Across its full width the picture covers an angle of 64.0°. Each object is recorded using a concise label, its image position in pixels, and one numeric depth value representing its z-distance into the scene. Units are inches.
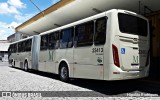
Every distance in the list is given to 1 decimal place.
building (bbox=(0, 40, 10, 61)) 1341.0
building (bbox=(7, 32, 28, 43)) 1696.7
